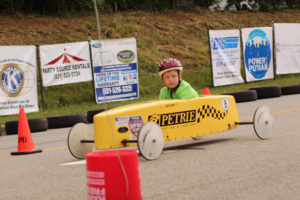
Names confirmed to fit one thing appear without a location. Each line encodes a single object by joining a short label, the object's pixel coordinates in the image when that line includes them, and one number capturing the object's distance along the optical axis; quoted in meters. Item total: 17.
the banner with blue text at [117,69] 19.64
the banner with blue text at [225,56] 22.27
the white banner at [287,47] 24.09
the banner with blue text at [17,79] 17.30
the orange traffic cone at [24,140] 9.98
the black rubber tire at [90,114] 16.08
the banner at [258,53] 23.25
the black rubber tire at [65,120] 15.28
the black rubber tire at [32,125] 14.69
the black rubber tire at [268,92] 19.80
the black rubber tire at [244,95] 18.81
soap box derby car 7.91
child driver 9.27
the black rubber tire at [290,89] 20.47
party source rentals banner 18.72
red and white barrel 4.36
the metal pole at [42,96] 19.00
